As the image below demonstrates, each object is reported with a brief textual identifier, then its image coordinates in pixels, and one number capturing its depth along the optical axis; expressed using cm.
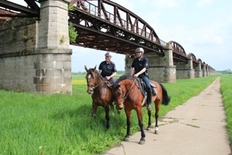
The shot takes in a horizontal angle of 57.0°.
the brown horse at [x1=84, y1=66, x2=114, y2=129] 632
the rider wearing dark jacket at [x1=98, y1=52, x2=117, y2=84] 745
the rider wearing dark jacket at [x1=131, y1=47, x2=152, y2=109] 641
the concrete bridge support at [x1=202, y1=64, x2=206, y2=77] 12289
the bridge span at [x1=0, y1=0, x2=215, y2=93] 1178
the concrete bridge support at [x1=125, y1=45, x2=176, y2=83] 4056
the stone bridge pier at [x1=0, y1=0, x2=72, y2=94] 1179
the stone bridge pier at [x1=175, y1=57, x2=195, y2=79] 7297
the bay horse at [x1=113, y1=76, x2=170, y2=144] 557
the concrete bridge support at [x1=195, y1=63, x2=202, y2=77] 10125
